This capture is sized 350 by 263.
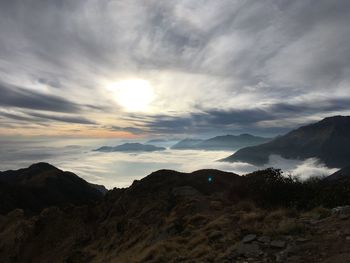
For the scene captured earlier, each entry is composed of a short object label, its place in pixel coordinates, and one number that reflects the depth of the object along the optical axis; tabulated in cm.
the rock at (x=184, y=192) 3893
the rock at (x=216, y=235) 1614
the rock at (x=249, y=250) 1251
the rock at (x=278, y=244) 1265
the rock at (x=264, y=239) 1335
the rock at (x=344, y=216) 1439
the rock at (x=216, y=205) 2695
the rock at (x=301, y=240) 1276
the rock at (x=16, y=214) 7389
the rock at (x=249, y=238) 1381
